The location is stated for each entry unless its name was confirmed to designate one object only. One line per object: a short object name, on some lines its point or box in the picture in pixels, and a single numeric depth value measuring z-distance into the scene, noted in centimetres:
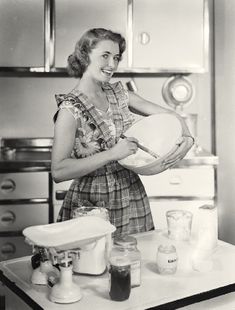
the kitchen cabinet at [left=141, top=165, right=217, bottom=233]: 306
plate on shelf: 347
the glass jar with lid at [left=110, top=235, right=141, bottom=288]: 133
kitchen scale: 123
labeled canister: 143
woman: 189
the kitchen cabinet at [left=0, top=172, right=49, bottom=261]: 292
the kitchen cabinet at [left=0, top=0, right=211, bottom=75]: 310
